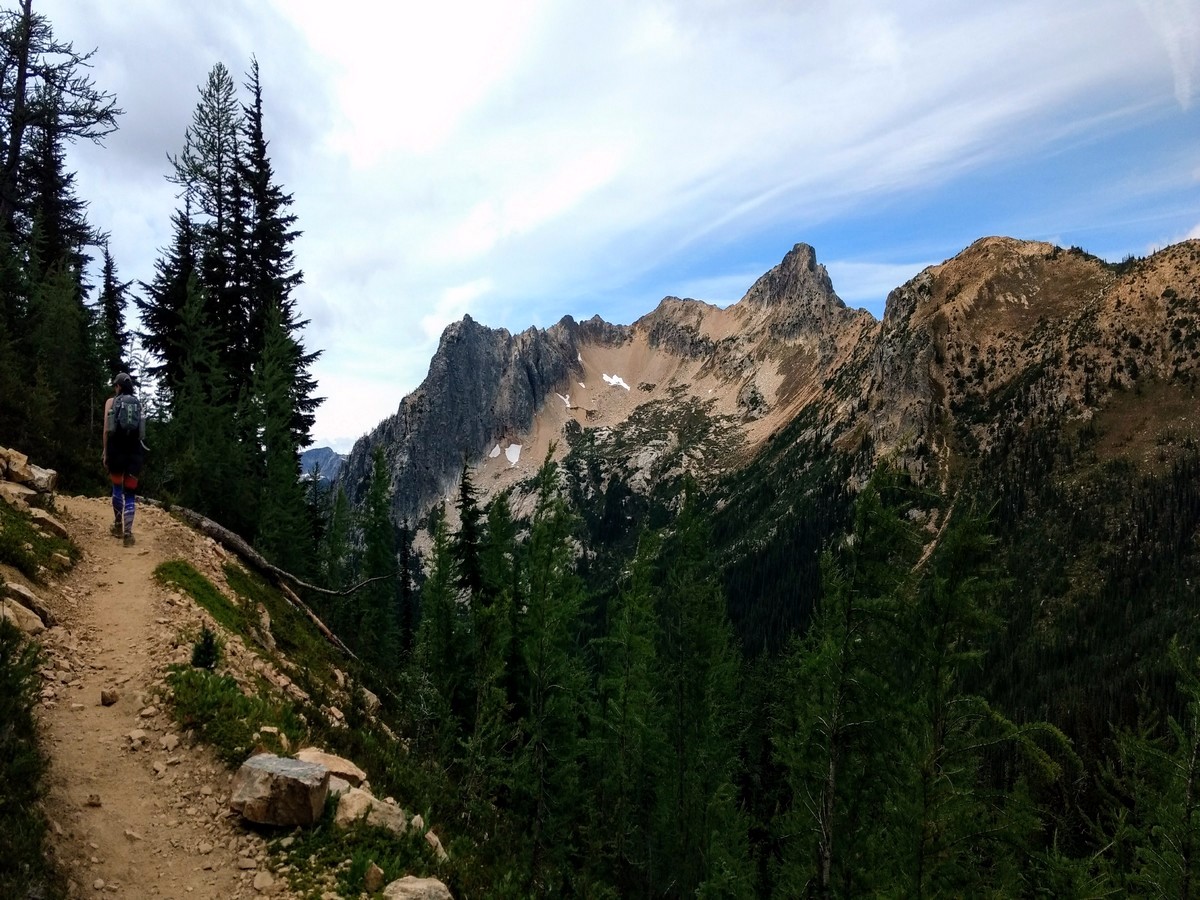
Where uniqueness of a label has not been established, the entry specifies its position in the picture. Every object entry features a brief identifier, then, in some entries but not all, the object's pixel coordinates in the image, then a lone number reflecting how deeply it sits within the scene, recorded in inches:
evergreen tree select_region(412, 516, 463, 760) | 669.9
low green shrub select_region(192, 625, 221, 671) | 352.2
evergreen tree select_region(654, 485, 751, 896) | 1039.6
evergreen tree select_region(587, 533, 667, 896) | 960.9
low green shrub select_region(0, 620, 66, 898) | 193.6
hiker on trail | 497.0
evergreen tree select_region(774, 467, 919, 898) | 574.2
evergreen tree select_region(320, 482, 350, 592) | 1449.3
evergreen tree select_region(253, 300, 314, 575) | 1027.3
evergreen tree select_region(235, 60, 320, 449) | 1170.6
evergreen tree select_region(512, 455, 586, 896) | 744.1
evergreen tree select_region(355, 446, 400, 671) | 1488.7
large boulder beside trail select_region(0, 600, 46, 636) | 317.0
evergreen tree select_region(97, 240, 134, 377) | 1050.7
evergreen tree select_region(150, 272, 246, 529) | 832.9
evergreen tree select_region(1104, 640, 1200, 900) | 535.8
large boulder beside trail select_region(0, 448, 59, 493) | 487.8
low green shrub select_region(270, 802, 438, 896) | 253.1
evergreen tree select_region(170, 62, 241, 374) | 1155.3
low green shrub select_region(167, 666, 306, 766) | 302.7
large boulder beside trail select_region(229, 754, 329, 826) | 269.0
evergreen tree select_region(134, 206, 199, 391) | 1162.0
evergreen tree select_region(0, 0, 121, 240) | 910.4
